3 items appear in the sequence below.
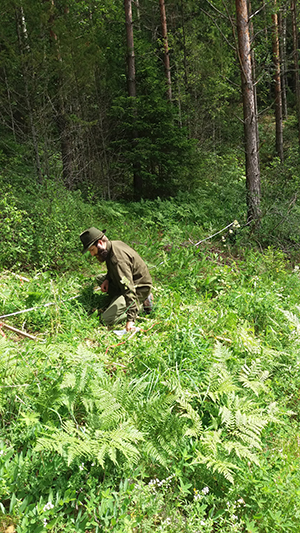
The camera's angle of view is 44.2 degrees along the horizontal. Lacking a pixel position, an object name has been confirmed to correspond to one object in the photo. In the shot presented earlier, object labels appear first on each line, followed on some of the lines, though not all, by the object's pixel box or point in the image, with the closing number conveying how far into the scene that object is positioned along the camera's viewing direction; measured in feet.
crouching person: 15.25
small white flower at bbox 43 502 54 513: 6.99
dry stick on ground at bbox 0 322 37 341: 12.98
